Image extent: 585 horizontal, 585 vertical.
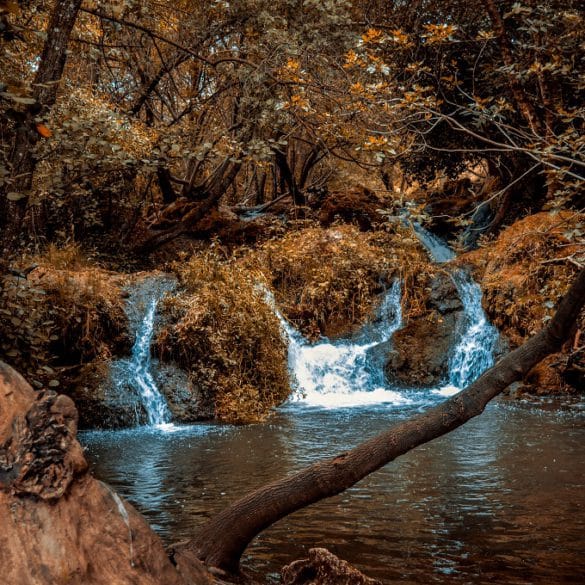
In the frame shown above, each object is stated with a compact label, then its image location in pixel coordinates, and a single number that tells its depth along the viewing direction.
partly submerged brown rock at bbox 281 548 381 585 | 3.04
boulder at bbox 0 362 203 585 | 1.94
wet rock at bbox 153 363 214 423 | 8.89
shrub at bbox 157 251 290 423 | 9.18
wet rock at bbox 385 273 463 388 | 10.73
